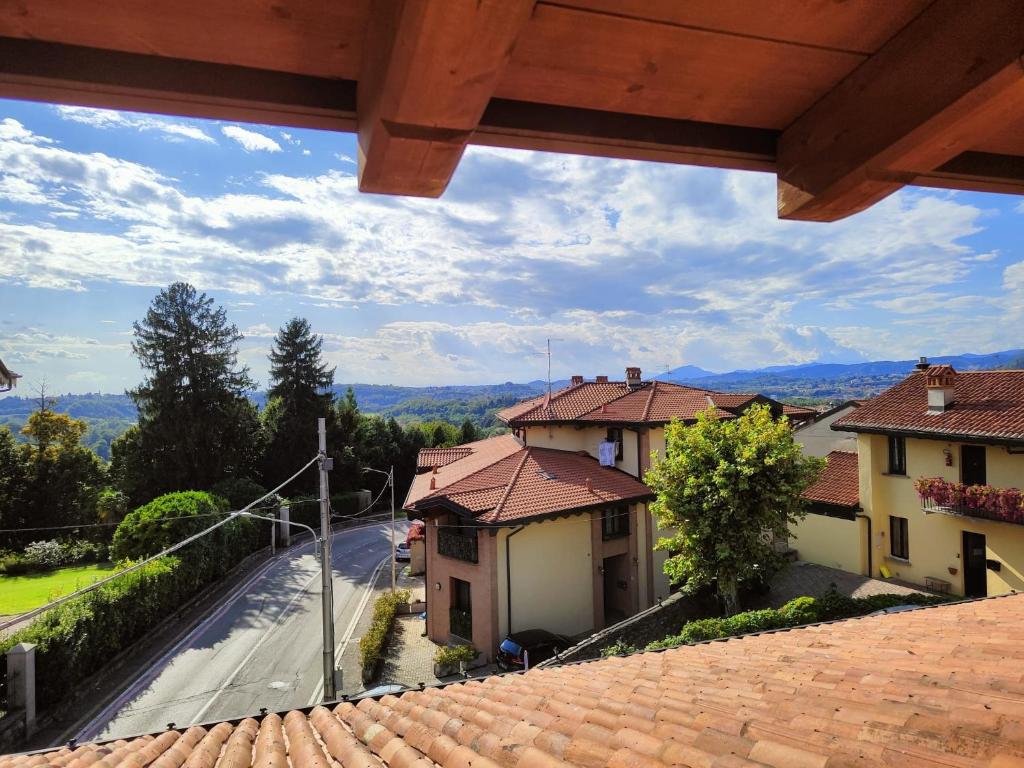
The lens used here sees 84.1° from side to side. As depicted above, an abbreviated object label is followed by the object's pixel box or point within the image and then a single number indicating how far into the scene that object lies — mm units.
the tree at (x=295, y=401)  43406
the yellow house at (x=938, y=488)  15883
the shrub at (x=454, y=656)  17016
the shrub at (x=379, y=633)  17500
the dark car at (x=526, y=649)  16328
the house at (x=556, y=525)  18359
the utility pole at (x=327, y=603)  13255
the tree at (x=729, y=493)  15492
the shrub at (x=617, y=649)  14705
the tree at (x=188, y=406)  37938
